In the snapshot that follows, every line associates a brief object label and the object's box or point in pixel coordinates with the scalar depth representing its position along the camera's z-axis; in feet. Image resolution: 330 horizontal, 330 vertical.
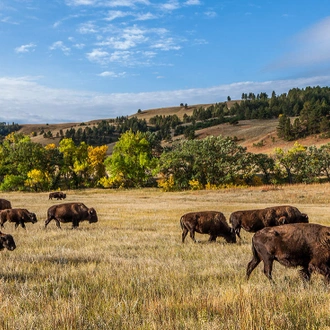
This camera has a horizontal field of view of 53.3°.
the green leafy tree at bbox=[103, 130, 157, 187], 241.14
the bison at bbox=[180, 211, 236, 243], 45.93
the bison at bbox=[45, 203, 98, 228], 60.59
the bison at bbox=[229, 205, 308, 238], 46.06
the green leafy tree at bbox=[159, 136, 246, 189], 219.00
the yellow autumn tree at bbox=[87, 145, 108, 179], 266.36
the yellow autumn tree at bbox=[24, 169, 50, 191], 241.55
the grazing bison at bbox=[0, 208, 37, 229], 58.34
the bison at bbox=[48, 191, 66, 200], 161.66
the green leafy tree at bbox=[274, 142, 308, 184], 223.10
